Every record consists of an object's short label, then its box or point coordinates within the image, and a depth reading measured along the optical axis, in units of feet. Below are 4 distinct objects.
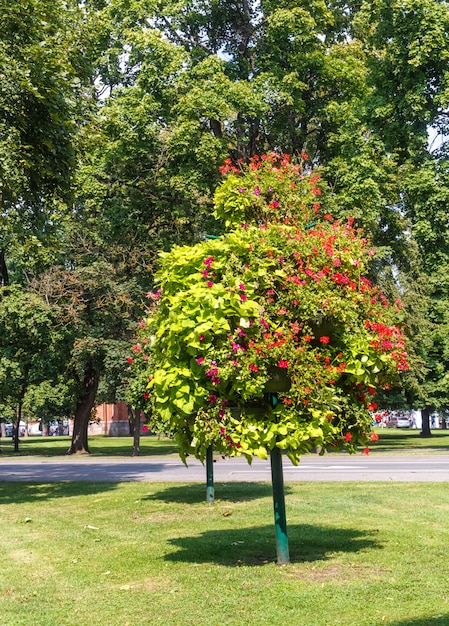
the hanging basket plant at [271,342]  23.82
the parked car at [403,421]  279.45
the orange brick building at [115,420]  261.03
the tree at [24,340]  96.27
